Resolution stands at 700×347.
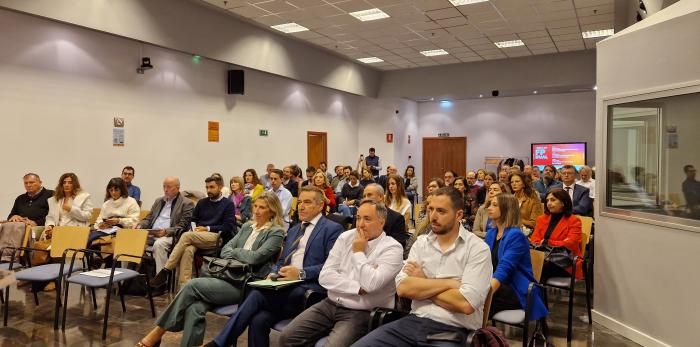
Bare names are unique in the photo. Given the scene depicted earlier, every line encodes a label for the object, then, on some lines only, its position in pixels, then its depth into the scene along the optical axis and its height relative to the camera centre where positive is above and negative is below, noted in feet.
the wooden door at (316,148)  42.88 +1.14
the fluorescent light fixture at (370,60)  43.32 +9.35
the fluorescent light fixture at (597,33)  34.40 +9.36
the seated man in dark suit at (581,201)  20.49 -1.78
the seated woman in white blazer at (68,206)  19.36 -1.83
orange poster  32.50 +2.04
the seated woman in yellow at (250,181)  28.84 -1.24
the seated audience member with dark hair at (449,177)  26.68 -0.95
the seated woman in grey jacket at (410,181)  36.42 -1.64
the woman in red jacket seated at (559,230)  14.25 -2.25
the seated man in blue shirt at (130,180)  25.11 -1.09
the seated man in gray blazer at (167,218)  18.16 -2.39
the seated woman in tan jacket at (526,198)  18.38 -1.49
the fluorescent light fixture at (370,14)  29.73 +9.32
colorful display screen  46.01 +0.61
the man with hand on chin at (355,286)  9.09 -2.47
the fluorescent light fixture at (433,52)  40.13 +9.32
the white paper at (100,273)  13.81 -3.31
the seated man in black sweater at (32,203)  19.61 -1.75
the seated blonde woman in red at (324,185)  24.86 -1.29
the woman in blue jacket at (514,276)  10.60 -2.59
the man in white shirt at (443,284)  8.04 -2.14
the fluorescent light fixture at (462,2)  27.71 +9.30
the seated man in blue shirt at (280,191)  24.03 -1.54
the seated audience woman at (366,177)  33.60 -1.18
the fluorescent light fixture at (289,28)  33.22 +9.47
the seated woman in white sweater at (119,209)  19.53 -2.03
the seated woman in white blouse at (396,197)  19.38 -1.51
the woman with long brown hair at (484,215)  16.78 -2.13
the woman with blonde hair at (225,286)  10.96 -2.94
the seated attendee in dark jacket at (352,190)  29.58 -1.88
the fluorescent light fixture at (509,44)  37.72 +9.41
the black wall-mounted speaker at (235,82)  33.47 +5.57
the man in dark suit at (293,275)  10.19 -2.61
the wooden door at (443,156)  53.42 +0.50
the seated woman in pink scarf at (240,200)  22.59 -1.99
